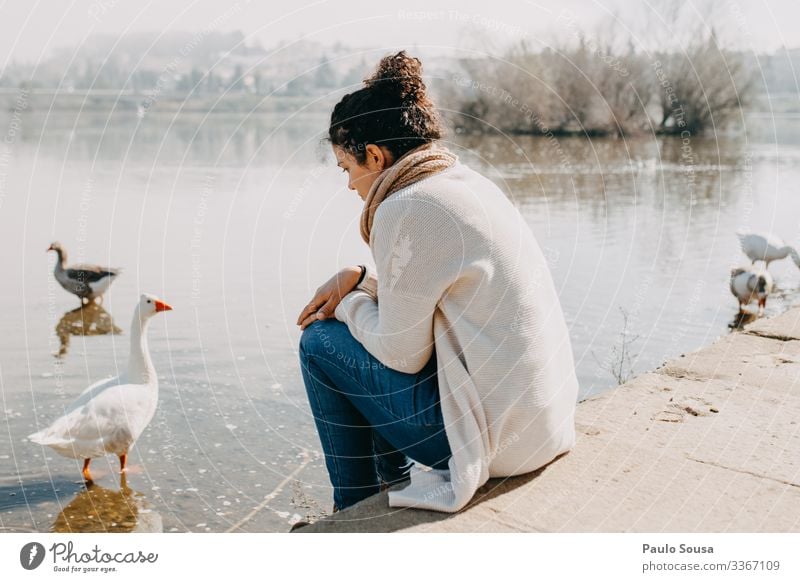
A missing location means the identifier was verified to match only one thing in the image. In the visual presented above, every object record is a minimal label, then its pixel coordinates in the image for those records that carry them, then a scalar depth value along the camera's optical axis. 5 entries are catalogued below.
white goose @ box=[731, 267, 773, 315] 8.14
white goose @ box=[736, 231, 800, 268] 8.88
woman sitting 2.69
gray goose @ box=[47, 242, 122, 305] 7.61
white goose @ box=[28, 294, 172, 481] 4.52
